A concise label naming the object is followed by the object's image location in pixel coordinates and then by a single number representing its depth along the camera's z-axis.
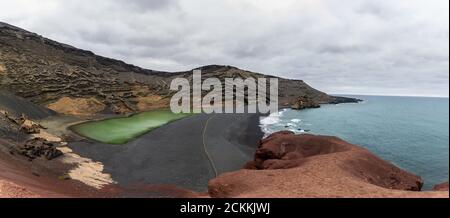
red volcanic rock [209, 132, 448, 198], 15.88
